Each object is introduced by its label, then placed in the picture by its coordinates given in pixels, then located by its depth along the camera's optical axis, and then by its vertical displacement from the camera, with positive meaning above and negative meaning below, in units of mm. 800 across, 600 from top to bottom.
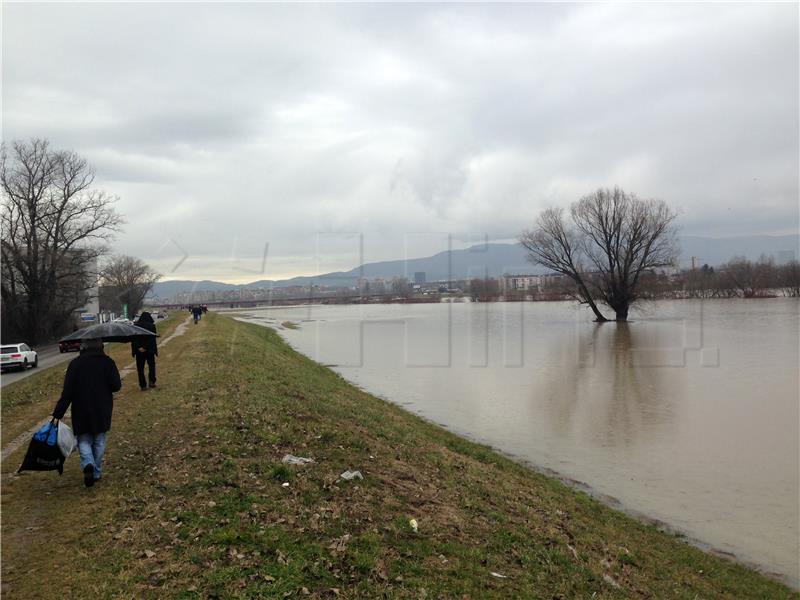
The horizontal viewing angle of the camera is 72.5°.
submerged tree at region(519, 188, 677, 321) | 70500 +5407
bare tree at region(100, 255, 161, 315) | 110962 +2360
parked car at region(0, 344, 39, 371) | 31922 -3456
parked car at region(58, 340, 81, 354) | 41097 -3783
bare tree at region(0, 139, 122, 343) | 51562 +5404
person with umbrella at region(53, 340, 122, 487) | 7473 -1416
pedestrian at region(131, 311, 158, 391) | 15345 -1644
